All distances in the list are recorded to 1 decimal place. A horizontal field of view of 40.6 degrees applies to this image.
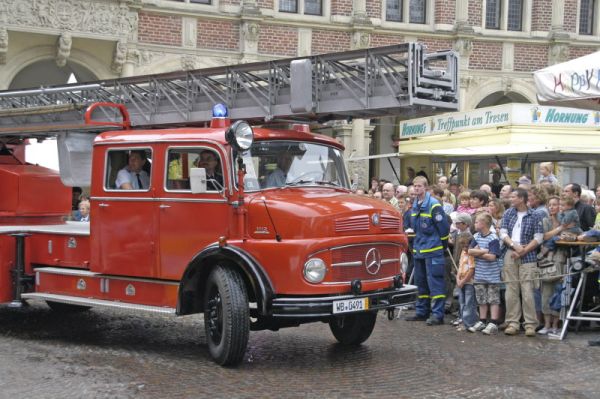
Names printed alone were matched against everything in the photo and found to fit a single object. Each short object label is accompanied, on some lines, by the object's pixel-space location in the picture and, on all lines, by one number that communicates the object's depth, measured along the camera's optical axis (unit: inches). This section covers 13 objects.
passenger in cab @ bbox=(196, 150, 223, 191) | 305.6
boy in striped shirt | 381.7
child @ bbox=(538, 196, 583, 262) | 373.1
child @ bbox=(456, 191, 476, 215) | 430.6
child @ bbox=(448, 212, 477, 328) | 398.9
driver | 311.7
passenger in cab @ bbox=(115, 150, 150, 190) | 329.7
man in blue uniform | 399.2
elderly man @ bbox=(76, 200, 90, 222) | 471.8
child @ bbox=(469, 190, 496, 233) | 415.5
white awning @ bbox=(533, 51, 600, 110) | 347.6
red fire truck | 285.0
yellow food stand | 614.5
